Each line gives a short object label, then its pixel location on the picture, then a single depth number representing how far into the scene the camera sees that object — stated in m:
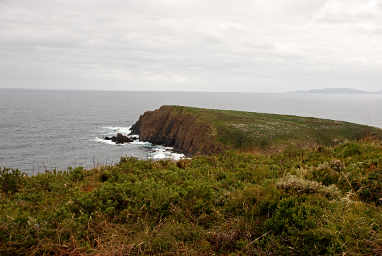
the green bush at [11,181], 7.87
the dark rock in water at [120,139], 60.05
